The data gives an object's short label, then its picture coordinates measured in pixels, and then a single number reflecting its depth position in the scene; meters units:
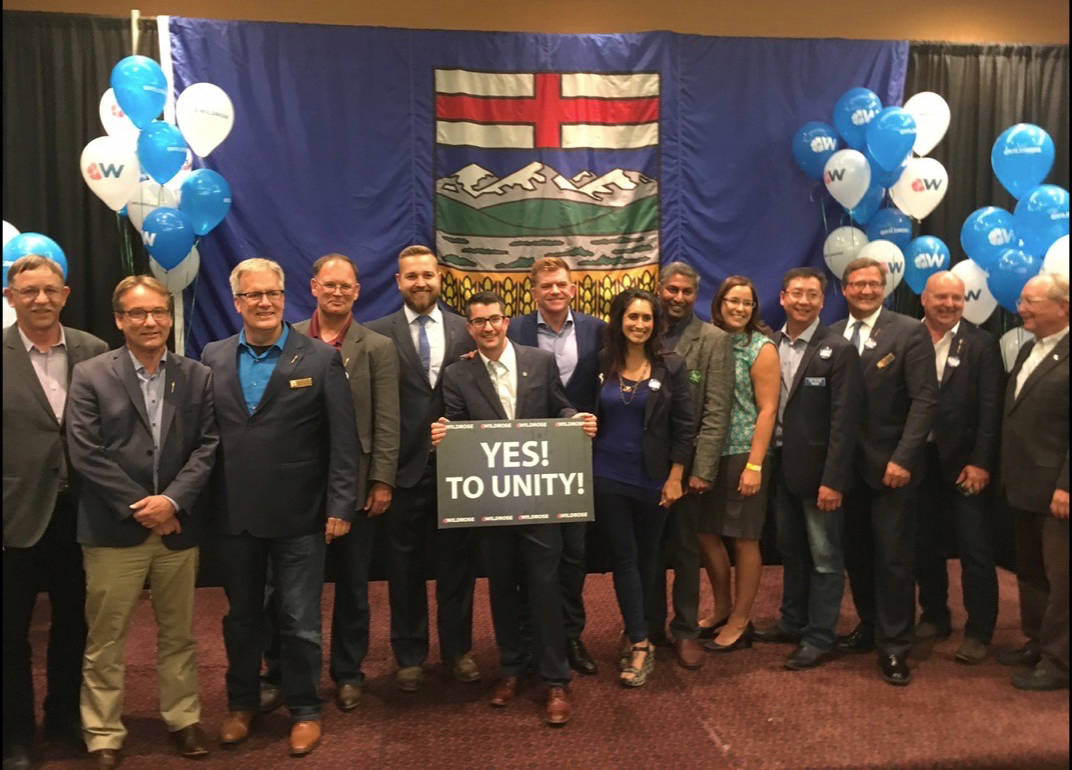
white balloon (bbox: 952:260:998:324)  4.52
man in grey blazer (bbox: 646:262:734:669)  3.79
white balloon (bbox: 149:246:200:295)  4.74
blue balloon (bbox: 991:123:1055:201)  2.91
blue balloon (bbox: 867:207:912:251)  5.23
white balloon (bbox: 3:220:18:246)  4.10
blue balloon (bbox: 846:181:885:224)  5.25
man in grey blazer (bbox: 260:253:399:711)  3.49
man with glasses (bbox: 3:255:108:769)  2.86
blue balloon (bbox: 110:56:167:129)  4.45
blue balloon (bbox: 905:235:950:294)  5.10
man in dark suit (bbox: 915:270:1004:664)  3.57
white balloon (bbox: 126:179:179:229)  4.64
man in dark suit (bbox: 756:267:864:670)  3.71
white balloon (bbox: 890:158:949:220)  5.12
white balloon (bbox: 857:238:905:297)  5.05
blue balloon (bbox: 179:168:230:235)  4.61
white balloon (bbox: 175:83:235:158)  4.60
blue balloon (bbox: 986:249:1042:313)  3.77
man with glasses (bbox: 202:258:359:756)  3.06
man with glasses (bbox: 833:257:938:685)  3.65
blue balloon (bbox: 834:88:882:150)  5.16
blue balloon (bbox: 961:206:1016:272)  4.38
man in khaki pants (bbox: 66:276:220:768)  2.89
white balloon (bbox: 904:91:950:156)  5.14
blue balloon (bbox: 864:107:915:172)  4.96
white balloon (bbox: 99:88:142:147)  4.66
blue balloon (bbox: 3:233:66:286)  4.00
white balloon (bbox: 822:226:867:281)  5.22
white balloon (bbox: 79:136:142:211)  4.49
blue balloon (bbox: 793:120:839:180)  5.23
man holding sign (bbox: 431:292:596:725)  3.39
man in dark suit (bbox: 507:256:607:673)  3.82
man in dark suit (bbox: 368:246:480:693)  3.67
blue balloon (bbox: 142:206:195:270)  4.53
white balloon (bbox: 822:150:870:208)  5.07
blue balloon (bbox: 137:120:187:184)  4.48
